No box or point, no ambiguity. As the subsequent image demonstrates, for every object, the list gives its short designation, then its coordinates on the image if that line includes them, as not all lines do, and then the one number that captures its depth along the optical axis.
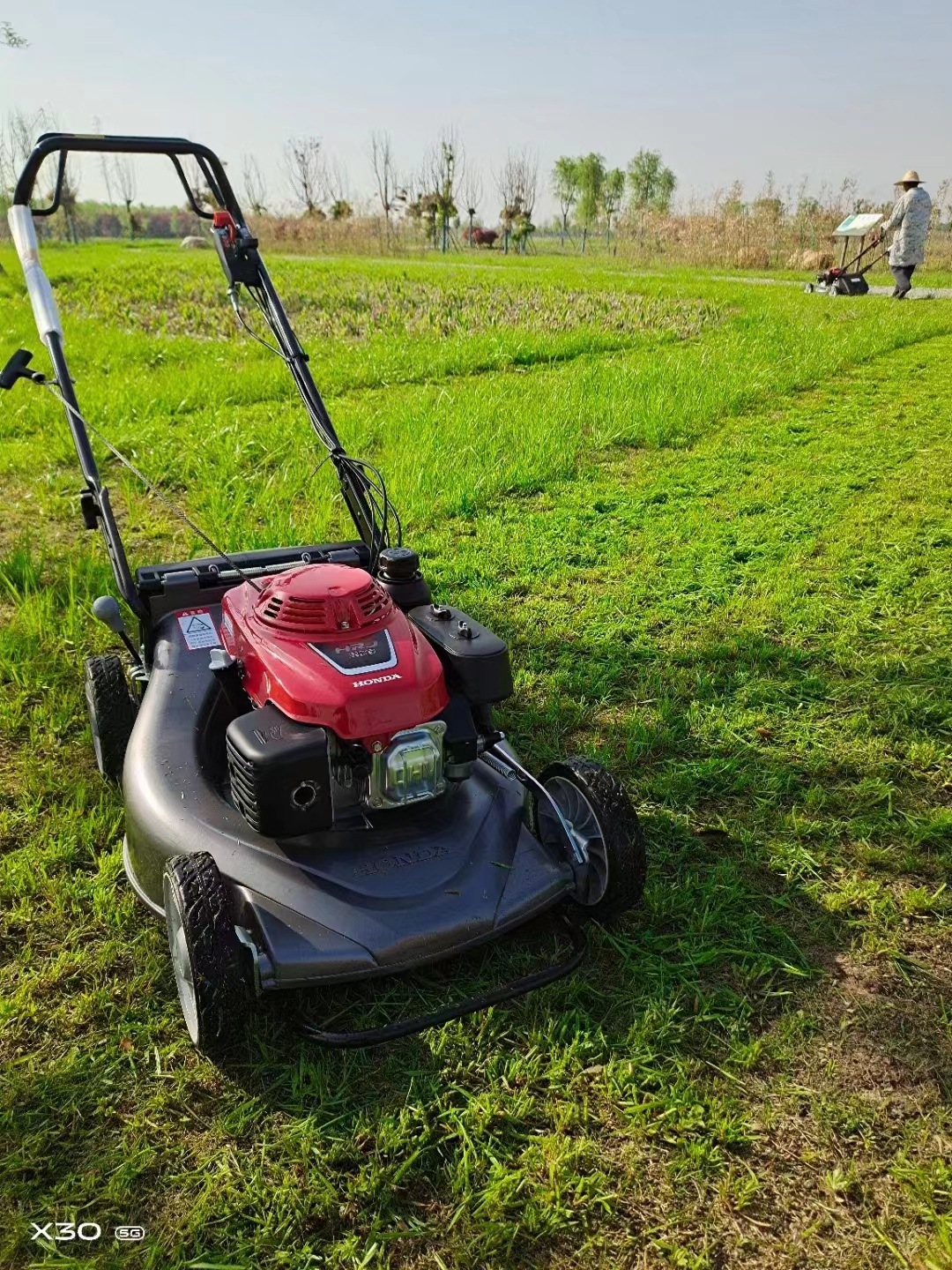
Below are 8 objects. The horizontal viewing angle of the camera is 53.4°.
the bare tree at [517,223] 41.41
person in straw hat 15.68
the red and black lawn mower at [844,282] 16.70
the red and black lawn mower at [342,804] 1.99
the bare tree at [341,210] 45.56
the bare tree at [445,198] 40.84
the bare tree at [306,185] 53.50
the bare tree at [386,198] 45.83
